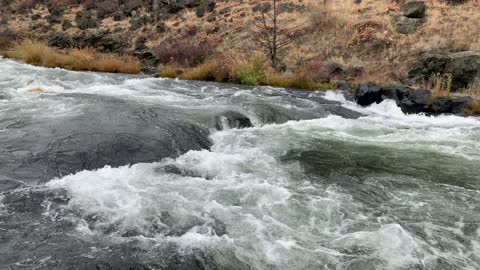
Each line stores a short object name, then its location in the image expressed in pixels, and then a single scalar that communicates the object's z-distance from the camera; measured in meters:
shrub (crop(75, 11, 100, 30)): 30.58
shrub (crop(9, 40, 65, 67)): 19.89
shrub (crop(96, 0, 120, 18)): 33.78
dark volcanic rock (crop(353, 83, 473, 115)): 12.41
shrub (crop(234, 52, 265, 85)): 16.30
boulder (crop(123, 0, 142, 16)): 32.75
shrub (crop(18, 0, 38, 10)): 40.73
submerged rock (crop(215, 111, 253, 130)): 10.32
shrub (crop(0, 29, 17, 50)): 26.29
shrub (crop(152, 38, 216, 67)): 20.25
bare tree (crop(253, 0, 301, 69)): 18.89
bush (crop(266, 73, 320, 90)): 16.19
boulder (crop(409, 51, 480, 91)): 14.33
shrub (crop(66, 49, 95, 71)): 19.73
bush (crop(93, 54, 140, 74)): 19.50
